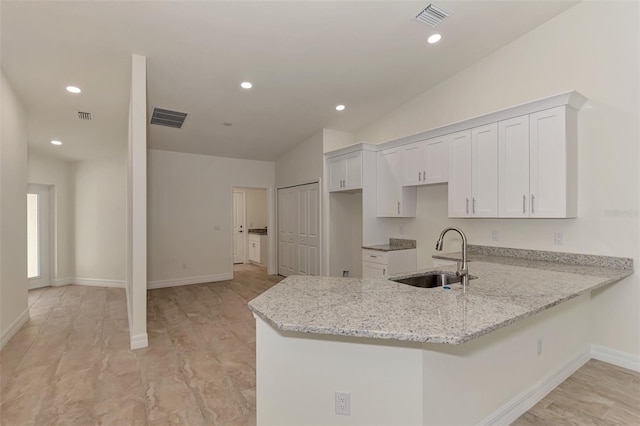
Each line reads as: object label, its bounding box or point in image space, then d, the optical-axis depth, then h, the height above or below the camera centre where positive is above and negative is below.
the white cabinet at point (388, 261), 4.38 -0.71
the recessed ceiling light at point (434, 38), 3.19 +1.84
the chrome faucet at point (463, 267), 2.10 -0.38
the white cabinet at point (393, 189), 4.48 +0.36
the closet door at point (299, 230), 5.60 -0.33
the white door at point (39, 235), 5.64 -0.38
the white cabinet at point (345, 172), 4.73 +0.68
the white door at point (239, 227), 8.93 -0.39
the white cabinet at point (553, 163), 2.84 +0.47
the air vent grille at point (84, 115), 4.15 +1.37
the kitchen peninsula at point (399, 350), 1.38 -0.71
